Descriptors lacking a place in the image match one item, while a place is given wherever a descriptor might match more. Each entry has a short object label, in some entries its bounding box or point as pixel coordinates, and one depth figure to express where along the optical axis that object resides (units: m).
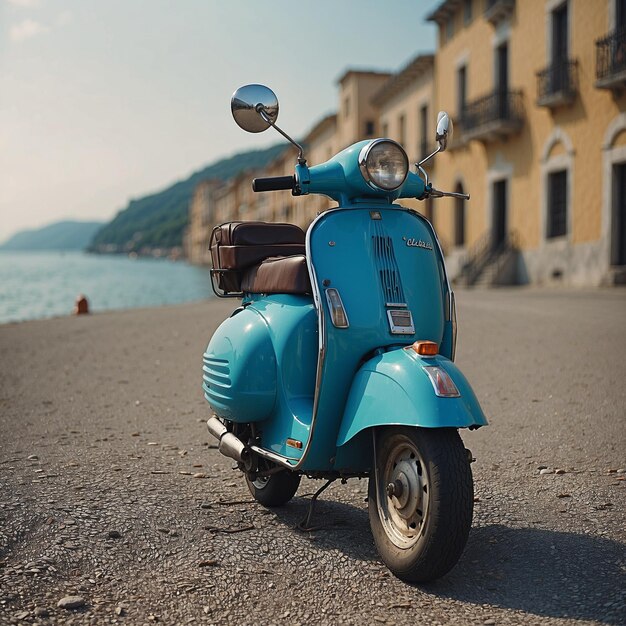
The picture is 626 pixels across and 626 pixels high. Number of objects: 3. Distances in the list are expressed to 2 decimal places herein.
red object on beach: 17.78
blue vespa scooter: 2.79
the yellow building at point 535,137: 18.88
